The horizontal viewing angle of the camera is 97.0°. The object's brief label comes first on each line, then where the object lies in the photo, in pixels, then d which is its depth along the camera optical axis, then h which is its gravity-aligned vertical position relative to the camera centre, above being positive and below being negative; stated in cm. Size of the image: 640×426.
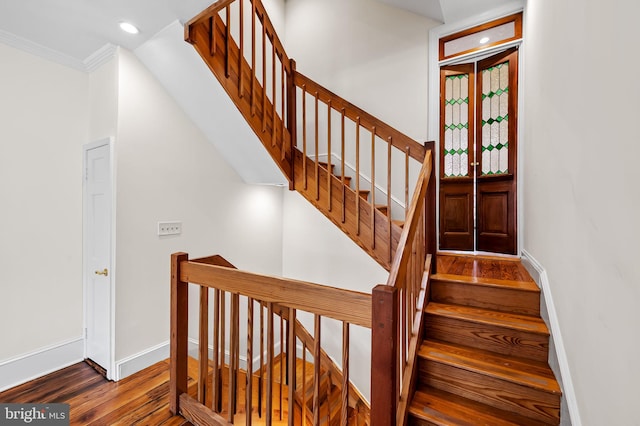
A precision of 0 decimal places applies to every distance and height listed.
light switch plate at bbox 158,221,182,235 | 254 -15
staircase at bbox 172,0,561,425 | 120 -51
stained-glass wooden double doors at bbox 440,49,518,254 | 290 +64
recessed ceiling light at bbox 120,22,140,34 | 199 +132
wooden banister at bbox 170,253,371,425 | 117 -55
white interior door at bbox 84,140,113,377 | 228 -35
